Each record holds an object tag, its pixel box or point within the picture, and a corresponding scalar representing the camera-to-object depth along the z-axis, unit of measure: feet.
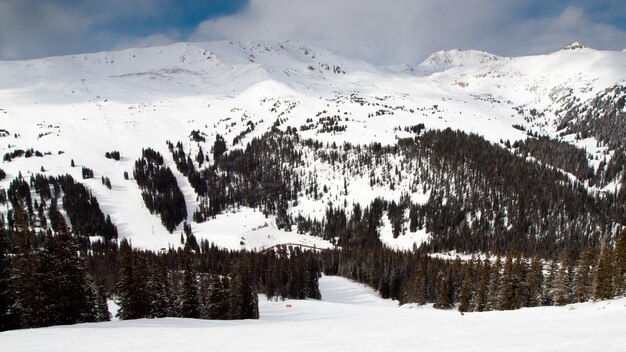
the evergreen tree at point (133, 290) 148.36
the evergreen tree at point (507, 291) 215.31
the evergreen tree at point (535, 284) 224.29
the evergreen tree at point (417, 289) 300.40
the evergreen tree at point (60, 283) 111.34
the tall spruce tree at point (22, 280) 105.09
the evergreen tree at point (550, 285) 228.22
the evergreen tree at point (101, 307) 168.66
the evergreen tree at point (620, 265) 156.56
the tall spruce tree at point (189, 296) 173.68
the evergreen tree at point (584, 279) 194.39
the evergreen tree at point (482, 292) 236.43
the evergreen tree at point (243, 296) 200.64
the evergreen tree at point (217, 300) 190.39
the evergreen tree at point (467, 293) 245.86
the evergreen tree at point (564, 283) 206.59
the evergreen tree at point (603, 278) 163.94
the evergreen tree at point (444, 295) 272.31
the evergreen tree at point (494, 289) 225.15
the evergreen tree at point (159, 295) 159.74
